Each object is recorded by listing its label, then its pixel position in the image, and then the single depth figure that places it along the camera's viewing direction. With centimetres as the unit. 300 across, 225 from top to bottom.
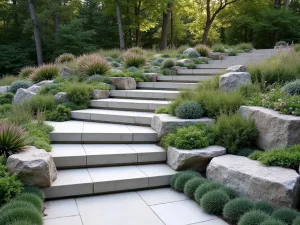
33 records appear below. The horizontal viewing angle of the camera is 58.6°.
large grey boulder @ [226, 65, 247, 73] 591
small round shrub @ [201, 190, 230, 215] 314
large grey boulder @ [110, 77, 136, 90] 725
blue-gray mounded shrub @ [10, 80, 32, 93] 803
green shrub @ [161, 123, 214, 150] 408
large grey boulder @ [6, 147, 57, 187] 317
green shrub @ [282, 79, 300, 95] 439
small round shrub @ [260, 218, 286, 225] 255
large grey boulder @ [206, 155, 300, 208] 292
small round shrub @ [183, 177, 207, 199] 352
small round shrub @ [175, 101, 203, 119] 468
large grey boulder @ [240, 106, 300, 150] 362
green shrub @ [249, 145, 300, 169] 329
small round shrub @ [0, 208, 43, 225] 255
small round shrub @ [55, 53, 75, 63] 1106
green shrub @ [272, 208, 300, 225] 272
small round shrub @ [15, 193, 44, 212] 292
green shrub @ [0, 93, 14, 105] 706
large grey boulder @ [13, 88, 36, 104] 641
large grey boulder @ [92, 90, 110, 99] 672
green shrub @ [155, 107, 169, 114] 524
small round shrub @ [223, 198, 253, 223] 293
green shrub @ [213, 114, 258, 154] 405
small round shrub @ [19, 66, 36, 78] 1015
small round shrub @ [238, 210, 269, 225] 268
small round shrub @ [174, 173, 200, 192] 371
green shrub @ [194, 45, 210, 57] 1052
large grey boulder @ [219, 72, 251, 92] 519
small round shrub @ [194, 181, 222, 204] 334
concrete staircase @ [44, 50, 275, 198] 366
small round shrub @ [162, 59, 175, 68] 858
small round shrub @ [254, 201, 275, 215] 290
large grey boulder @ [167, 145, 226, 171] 390
